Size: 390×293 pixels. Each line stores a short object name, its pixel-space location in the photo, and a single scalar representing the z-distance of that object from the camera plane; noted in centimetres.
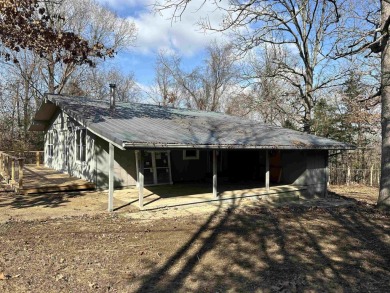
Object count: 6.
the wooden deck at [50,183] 1109
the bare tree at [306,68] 2141
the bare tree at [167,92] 3984
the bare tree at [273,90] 2045
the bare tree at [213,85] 3856
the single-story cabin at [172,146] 979
